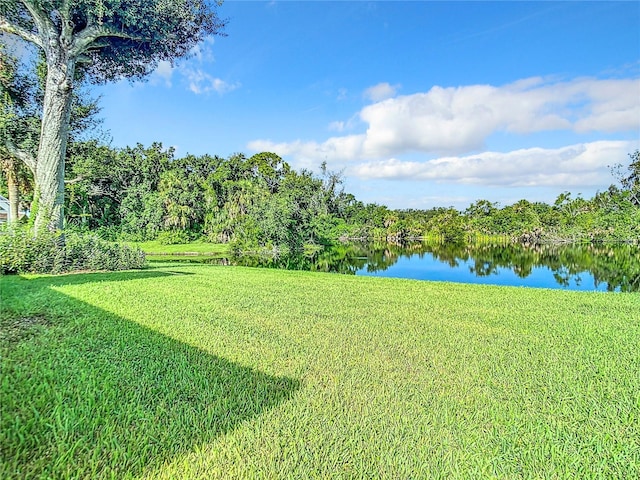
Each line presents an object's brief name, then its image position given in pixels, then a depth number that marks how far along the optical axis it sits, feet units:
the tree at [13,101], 38.14
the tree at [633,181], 107.14
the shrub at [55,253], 23.16
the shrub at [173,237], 99.23
